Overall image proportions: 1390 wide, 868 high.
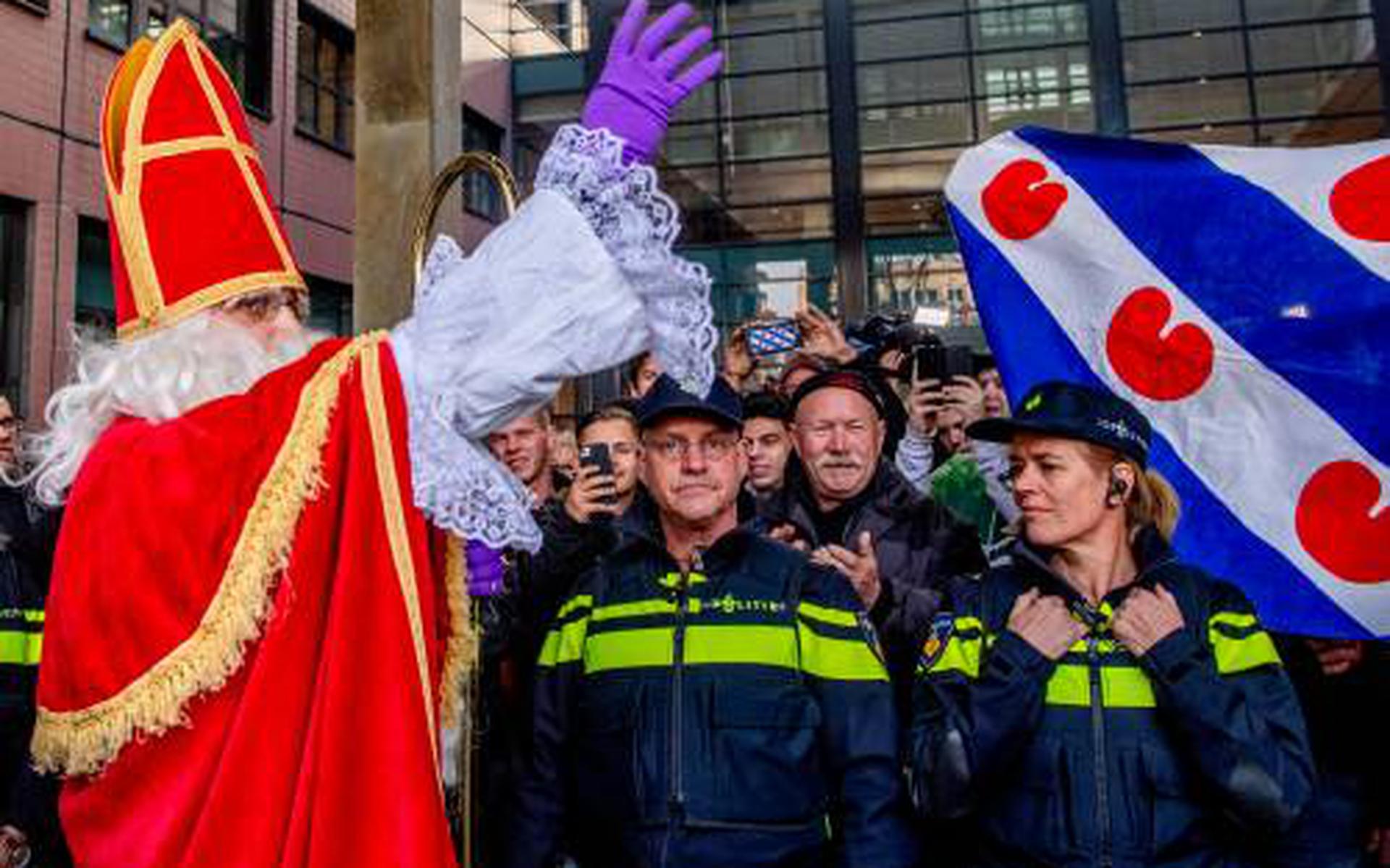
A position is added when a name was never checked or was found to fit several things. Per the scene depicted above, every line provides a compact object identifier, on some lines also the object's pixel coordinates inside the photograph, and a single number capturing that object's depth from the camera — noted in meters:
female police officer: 2.41
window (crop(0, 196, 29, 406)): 10.34
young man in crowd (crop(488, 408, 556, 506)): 3.84
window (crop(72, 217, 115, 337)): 11.09
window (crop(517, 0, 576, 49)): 19.33
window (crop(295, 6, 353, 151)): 14.67
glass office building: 12.77
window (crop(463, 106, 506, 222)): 17.95
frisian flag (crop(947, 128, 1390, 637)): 3.31
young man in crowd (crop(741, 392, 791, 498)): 4.07
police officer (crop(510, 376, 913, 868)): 2.59
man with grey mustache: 3.46
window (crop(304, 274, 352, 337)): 14.69
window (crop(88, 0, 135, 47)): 11.36
